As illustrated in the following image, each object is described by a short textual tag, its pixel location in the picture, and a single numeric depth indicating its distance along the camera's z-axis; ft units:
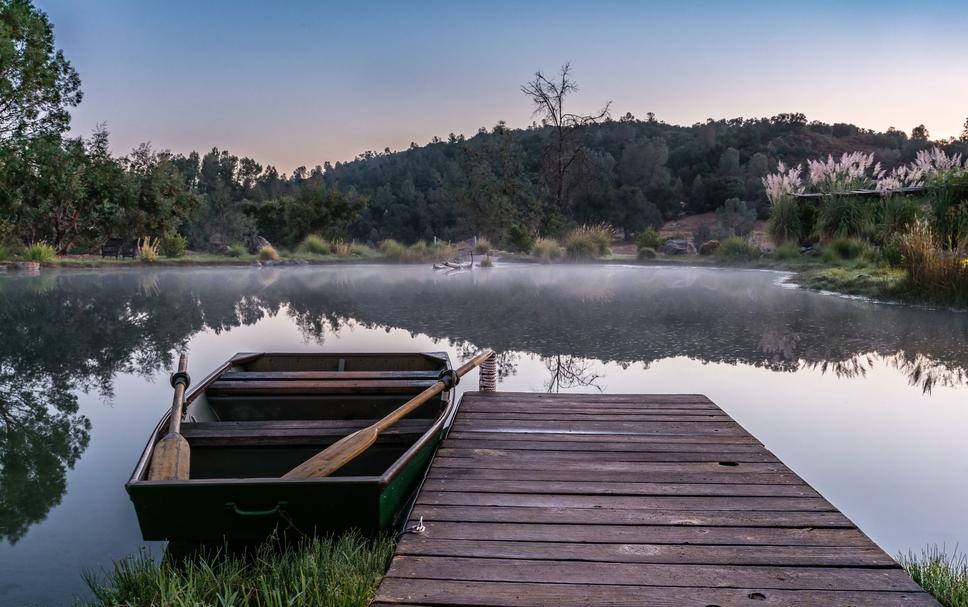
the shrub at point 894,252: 35.30
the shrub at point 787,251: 52.49
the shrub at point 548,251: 67.21
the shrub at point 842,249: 45.83
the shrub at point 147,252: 65.92
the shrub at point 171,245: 70.74
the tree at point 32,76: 52.95
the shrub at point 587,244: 66.49
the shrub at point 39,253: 57.52
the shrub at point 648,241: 71.92
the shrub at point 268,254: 71.31
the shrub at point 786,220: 51.96
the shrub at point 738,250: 58.59
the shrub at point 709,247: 66.39
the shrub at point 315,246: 77.71
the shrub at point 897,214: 40.73
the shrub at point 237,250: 74.95
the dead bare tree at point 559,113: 88.33
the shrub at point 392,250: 73.51
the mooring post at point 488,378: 14.01
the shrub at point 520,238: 72.37
